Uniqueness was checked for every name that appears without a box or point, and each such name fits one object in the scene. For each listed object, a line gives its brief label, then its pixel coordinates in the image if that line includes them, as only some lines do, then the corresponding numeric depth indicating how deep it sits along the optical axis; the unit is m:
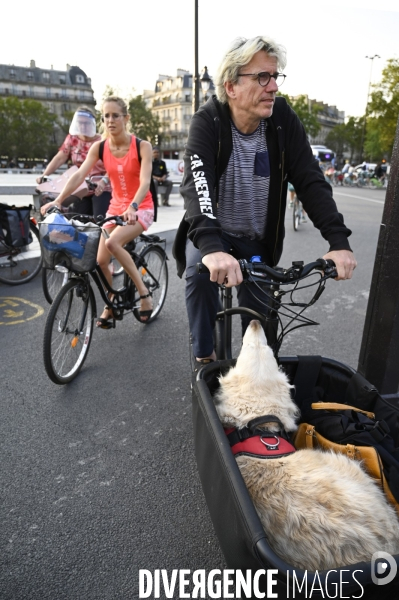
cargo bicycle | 1.16
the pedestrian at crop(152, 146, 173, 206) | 15.81
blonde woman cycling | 4.00
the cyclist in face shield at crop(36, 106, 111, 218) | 5.93
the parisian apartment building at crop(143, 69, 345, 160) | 106.38
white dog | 1.35
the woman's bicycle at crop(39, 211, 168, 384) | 3.34
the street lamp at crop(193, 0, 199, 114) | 17.64
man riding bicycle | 2.19
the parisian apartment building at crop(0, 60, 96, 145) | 102.62
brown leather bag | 1.66
